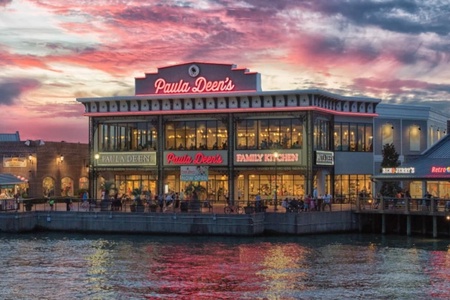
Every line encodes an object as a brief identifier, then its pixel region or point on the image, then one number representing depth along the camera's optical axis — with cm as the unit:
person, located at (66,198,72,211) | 7032
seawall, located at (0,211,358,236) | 6359
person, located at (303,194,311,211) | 6675
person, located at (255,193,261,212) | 6475
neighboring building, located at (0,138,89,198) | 9319
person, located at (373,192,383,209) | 6847
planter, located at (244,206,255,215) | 6412
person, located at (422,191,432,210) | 6488
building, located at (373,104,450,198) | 8588
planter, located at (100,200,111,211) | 6906
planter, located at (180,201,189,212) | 6594
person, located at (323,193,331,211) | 6867
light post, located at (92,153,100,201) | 8531
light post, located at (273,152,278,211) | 7588
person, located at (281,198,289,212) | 6594
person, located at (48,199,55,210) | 7073
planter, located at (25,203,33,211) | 7044
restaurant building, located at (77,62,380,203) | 7831
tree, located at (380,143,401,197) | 7756
